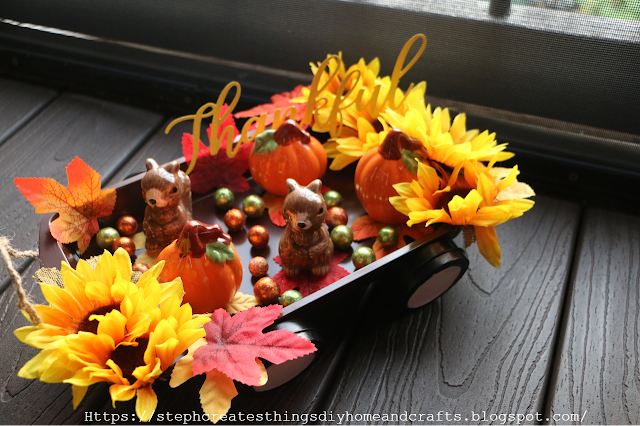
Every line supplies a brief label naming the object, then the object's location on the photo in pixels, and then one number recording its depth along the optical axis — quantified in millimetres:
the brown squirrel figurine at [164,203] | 613
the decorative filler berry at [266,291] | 609
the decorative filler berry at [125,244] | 643
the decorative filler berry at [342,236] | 683
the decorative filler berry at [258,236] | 688
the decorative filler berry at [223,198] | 733
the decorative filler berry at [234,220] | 708
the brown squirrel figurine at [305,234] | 584
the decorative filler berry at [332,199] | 748
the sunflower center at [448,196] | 663
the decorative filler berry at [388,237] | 684
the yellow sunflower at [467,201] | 614
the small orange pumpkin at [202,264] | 551
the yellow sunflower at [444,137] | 667
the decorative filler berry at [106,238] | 647
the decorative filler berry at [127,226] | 672
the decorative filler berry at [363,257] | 652
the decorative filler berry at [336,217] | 719
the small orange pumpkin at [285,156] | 715
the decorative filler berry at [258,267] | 648
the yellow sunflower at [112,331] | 448
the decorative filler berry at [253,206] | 730
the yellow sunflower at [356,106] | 750
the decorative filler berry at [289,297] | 604
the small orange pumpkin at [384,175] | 680
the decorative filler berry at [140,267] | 600
